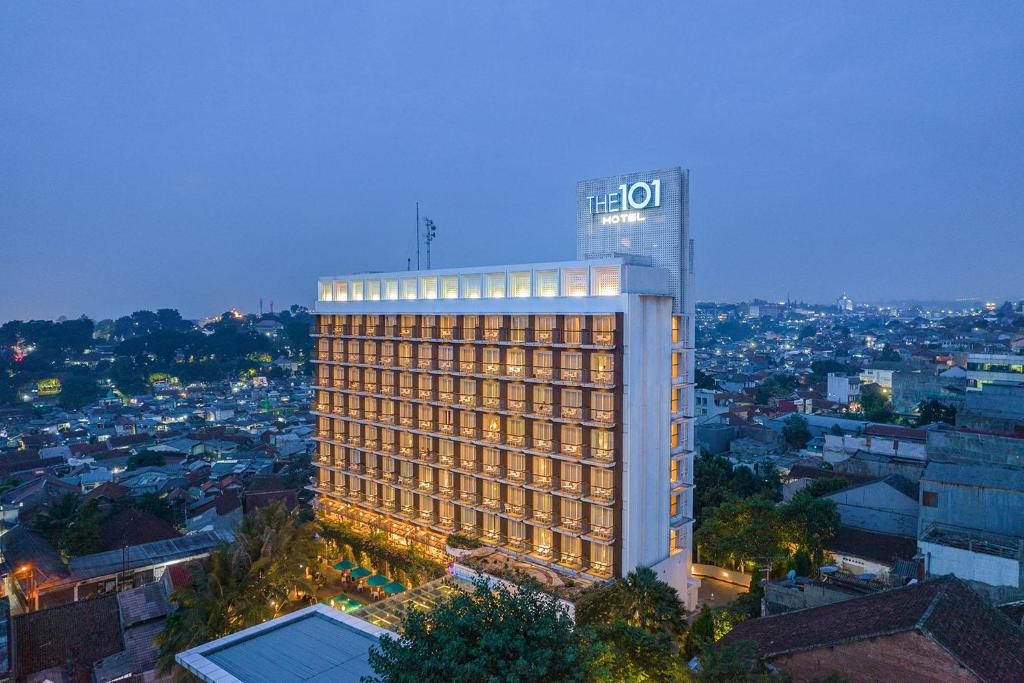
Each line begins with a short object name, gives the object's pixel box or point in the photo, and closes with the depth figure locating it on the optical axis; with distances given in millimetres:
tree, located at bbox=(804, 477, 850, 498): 42312
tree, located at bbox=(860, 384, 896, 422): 76312
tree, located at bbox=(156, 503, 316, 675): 26156
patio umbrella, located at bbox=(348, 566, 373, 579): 38456
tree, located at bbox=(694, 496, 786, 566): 33812
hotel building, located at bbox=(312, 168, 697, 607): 29391
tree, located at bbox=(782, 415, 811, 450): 71438
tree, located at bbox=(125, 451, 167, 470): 66438
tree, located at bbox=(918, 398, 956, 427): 68250
